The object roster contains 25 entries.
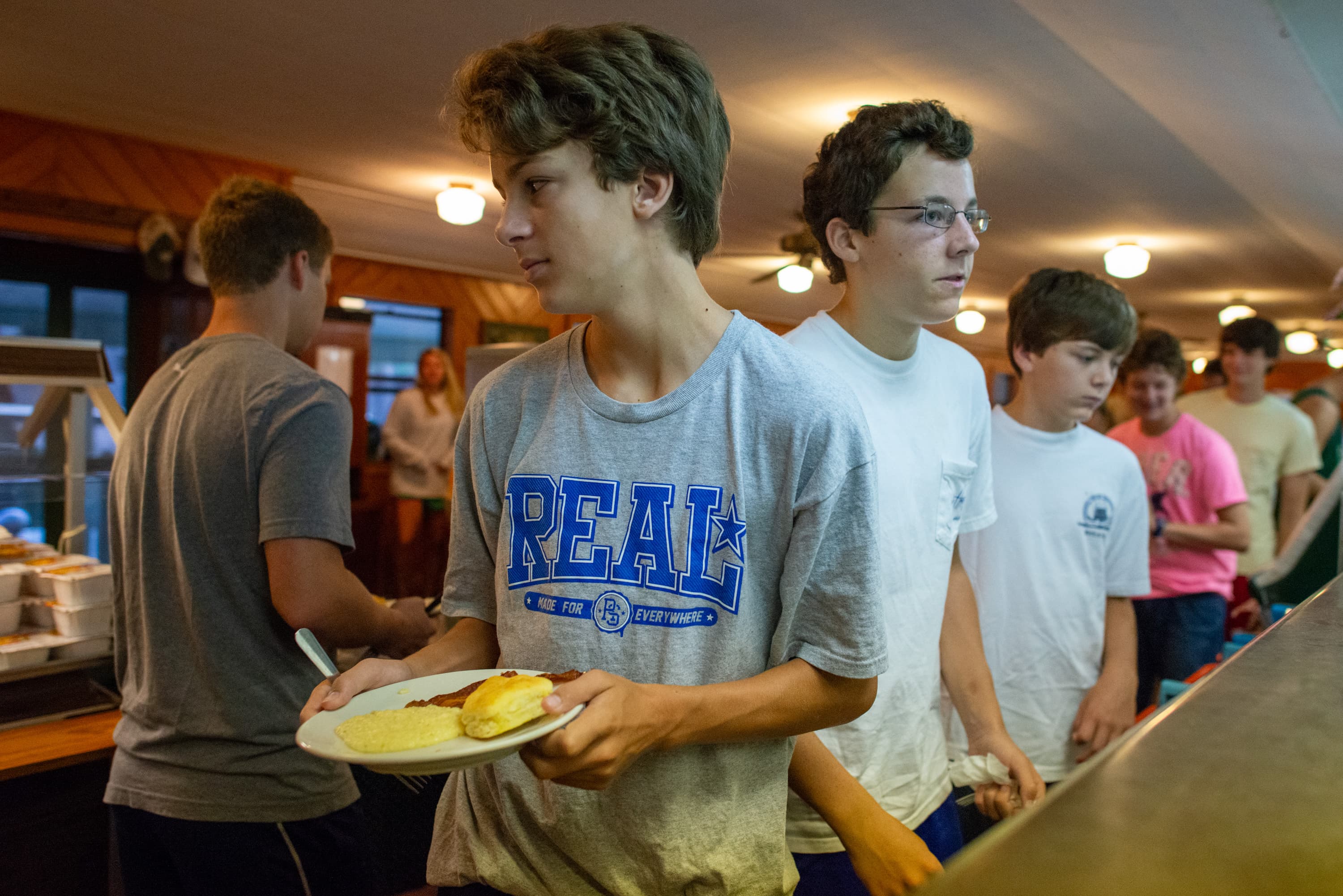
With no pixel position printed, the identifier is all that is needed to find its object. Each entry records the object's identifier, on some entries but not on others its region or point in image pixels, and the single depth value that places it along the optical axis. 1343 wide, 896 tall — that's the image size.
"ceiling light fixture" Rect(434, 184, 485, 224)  6.41
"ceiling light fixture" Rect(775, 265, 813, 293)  7.70
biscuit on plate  0.84
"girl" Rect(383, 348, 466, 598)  7.89
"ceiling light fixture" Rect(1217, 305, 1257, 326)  11.07
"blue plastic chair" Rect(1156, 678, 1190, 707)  1.98
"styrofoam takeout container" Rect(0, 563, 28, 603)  2.22
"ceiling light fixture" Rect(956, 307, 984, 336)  11.40
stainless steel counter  0.28
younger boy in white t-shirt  2.12
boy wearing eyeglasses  1.46
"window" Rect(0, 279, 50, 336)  5.90
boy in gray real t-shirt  1.04
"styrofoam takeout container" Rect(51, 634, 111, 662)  2.23
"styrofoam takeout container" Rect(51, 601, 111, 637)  2.21
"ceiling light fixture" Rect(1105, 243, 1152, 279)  7.66
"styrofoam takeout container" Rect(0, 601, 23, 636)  2.20
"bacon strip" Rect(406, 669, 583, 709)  0.95
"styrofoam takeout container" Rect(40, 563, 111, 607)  2.20
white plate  0.80
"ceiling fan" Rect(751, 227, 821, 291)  7.05
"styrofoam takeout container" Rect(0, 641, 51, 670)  2.12
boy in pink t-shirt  3.17
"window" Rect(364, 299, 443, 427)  9.32
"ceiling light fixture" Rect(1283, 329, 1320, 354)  11.58
